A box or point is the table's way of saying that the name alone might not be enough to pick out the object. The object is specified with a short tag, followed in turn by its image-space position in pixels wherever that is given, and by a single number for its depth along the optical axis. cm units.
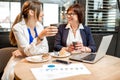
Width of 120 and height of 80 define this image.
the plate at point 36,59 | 165
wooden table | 126
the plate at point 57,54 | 182
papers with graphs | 126
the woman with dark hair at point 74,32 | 247
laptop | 158
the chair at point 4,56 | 220
